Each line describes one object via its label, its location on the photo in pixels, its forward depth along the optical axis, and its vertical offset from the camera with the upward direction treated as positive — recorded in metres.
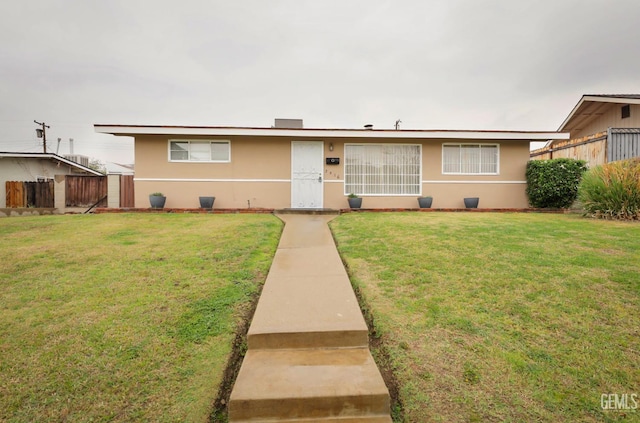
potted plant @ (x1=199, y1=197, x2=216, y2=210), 10.84 +0.13
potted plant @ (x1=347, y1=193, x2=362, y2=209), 11.20 +0.17
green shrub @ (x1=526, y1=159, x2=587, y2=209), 10.53 +0.85
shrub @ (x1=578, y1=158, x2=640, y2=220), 7.35 +0.38
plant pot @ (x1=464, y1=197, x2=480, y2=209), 11.42 +0.14
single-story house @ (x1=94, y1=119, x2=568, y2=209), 11.10 +1.50
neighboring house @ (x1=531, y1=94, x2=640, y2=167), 10.65 +3.79
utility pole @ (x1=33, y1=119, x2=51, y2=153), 27.62 +6.63
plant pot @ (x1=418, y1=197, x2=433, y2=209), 11.38 +0.14
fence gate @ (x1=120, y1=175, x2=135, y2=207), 11.75 +0.65
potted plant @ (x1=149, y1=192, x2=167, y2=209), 10.63 +0.19
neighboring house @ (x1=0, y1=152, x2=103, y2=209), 17.00 +2.25
